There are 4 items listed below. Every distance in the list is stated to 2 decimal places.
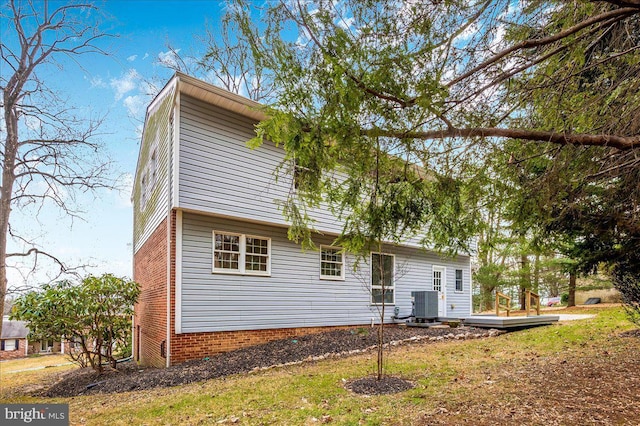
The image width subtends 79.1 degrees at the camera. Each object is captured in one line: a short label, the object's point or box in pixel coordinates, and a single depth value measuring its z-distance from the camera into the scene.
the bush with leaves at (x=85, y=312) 8.91
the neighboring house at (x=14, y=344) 32.47
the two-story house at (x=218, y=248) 9.01
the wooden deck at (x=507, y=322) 12.34
